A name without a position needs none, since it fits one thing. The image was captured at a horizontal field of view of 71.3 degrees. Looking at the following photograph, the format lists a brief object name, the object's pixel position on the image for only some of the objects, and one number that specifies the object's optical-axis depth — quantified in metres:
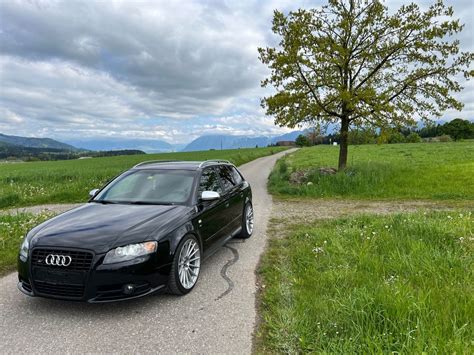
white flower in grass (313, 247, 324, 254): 5.22
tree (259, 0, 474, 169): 13.41
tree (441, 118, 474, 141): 80.62
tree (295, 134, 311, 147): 115.84
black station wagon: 3.42
